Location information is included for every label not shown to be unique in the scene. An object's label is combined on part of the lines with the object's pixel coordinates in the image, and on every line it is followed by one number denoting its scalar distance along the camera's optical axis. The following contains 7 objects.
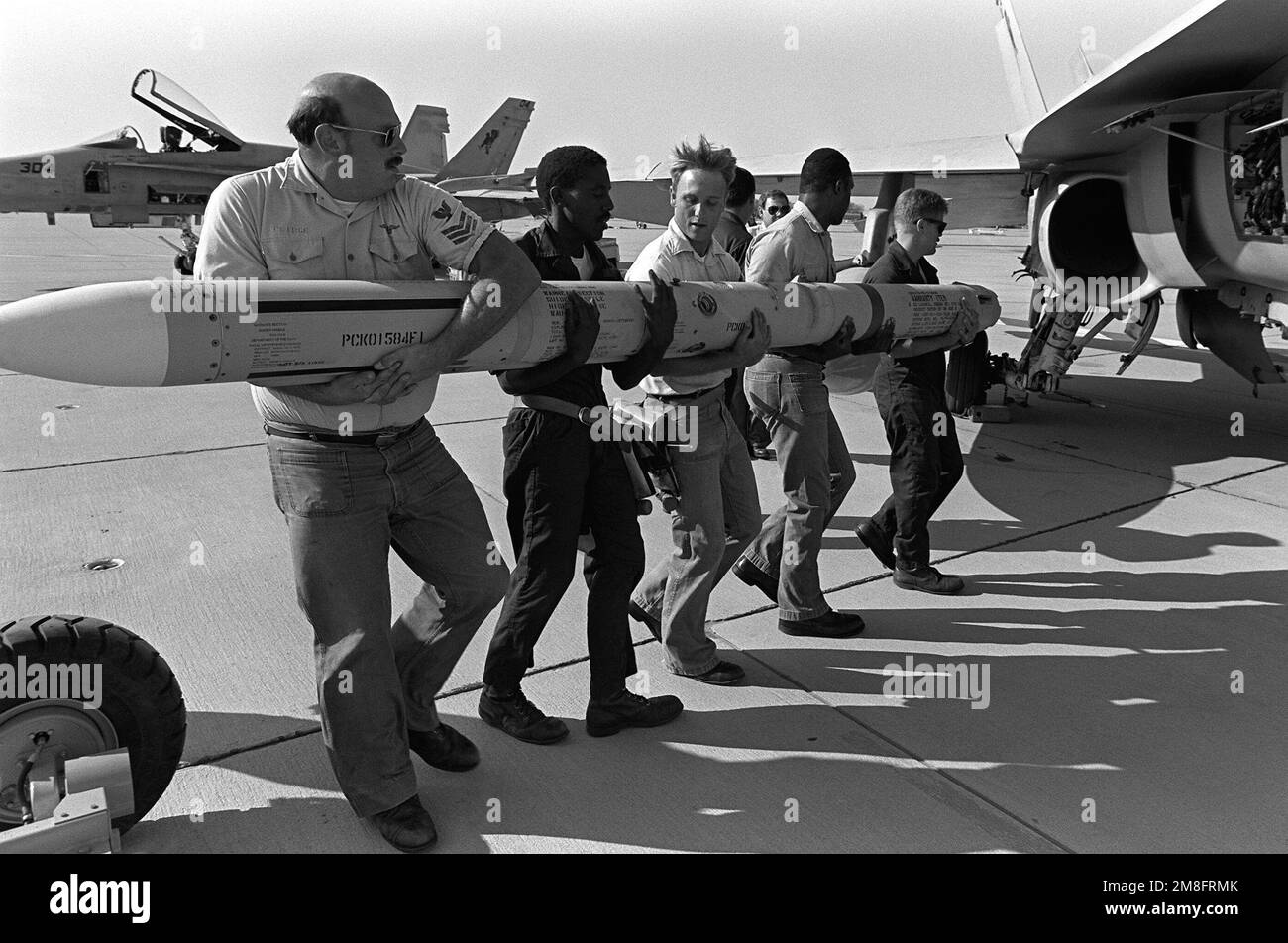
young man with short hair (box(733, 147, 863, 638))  4.06
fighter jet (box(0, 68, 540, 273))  17.39
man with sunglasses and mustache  2.51
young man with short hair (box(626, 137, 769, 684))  3.52
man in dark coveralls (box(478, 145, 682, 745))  3.15
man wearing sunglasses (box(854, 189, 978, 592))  4.55
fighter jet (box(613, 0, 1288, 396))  5.99
